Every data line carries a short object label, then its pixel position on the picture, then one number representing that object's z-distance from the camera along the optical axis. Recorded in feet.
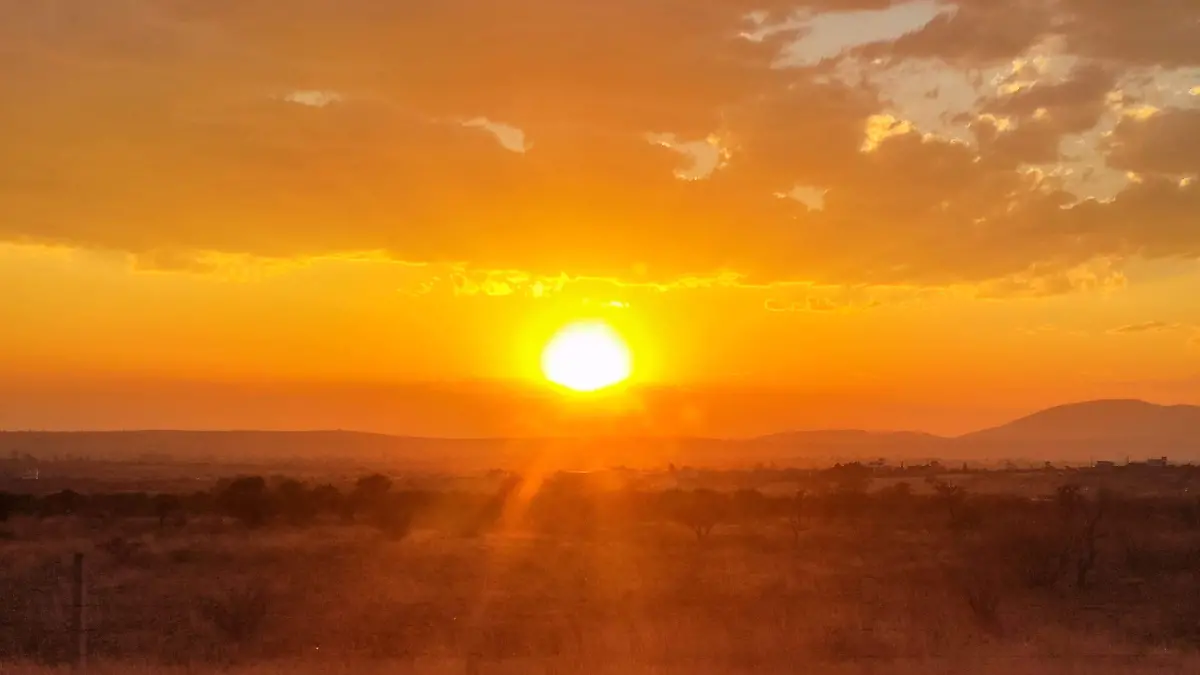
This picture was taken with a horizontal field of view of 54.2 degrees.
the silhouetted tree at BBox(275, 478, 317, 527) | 175.52
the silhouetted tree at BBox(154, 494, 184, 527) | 173.25
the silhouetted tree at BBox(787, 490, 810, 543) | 150.02
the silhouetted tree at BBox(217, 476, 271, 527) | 173.37
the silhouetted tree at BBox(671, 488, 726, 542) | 156.04
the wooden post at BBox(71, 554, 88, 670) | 56.49
